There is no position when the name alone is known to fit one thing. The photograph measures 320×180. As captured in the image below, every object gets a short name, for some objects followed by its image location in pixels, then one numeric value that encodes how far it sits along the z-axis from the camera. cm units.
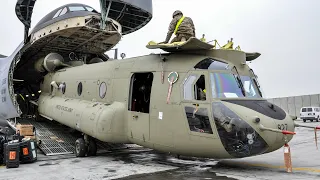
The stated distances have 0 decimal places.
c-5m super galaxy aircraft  717
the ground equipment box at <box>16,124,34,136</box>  1030
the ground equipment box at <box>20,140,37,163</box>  916
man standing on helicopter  880
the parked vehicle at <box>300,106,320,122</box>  3425
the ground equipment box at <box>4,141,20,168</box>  859
